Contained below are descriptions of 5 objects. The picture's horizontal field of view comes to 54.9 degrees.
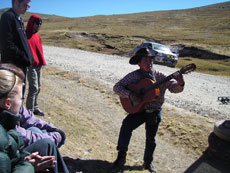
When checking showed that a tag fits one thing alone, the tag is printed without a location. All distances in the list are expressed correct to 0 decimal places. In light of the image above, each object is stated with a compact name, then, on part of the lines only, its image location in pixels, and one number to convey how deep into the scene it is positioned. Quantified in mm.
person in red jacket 4273
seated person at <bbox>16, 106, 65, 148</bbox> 2377
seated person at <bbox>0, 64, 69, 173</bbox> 2209
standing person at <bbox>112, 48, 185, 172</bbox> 3211
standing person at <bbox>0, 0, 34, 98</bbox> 3338
